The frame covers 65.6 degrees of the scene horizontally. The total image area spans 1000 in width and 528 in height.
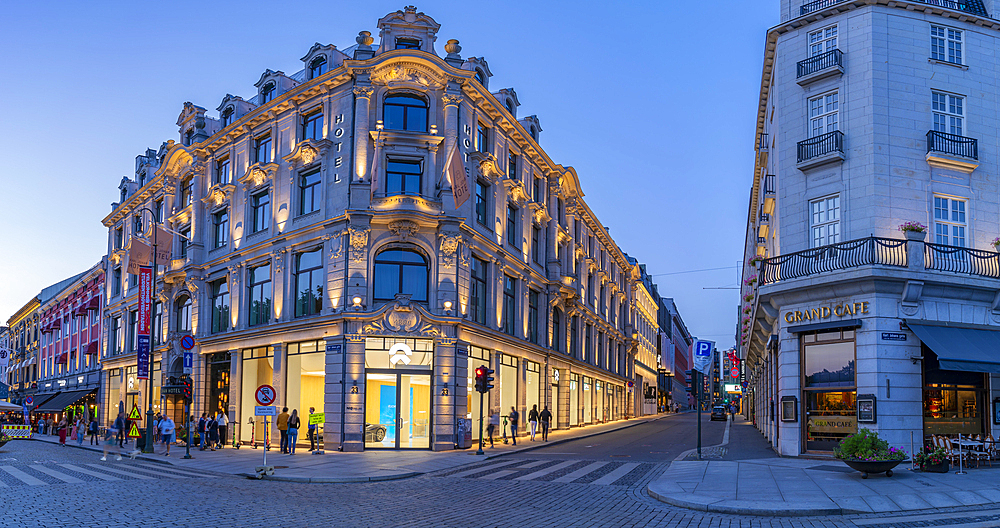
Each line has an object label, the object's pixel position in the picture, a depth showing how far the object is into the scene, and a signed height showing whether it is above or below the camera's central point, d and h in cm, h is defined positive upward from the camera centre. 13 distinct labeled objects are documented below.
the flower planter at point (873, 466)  1683 -255
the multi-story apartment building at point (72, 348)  5912 -90
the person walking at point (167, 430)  3020 -356
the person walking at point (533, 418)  3812 -364
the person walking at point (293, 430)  2884 -331
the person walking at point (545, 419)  3719 -364
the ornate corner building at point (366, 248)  3069 +419
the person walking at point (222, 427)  3400 -384
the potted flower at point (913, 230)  2125 +326
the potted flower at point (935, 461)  1828 -264
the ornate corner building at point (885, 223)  2139 +372
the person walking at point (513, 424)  3431 -356
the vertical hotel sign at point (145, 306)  4078 +183
